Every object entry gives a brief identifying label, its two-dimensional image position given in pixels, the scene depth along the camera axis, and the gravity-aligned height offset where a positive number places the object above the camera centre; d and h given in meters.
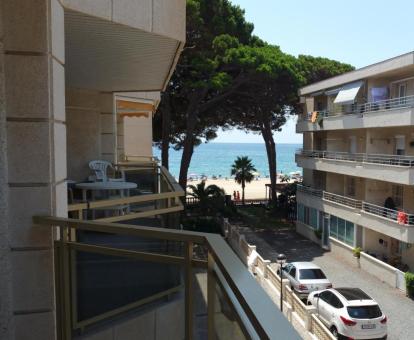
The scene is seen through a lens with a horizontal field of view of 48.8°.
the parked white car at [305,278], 19.78 -5.84
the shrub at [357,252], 25.62 -5.90
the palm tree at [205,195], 34.50 -3.69
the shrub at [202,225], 31.25 -5.41
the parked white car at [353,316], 14.91 -5.66
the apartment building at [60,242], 3.22 -0.70
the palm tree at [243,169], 48.34 -2.34
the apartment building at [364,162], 23.28 -0.88
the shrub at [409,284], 20.30 -6.09
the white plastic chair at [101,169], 9.70 -0.48
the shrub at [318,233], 31.17 -5.91
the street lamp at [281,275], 16.64 -4.74
